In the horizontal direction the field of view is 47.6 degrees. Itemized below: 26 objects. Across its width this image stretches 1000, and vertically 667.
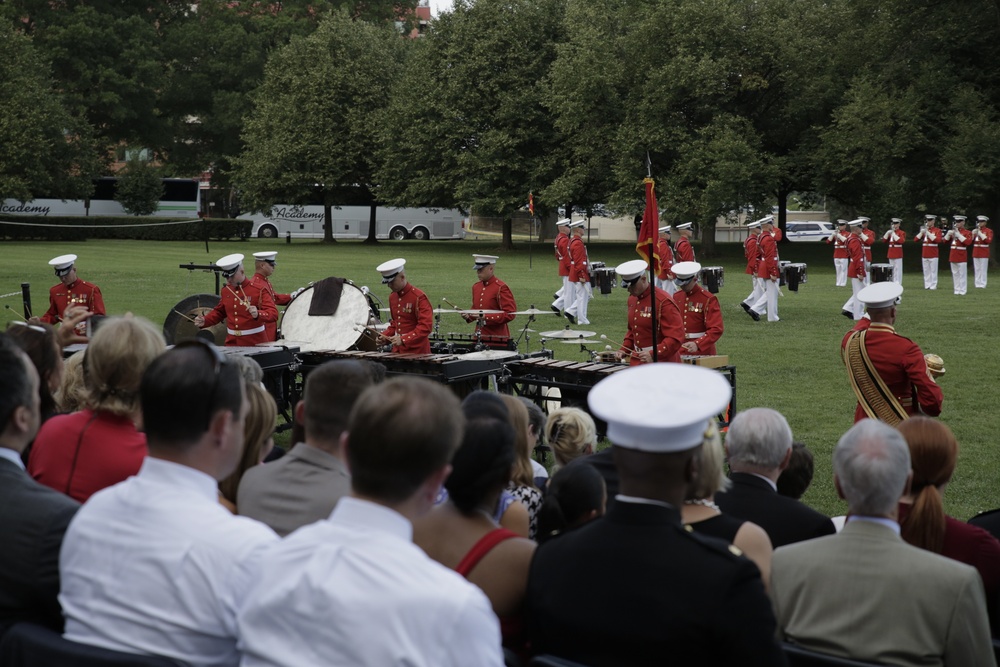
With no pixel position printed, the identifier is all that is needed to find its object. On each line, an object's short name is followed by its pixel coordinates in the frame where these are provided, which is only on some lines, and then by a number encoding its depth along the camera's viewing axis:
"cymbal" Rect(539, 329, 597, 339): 12.32
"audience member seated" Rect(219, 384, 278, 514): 4.46
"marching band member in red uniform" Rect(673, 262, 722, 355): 11.93
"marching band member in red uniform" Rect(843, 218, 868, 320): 25.41
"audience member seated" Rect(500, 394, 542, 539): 4.29
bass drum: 12.16
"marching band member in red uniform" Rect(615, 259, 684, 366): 10.90
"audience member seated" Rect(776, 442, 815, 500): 5.04
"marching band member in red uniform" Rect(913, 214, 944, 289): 30.12
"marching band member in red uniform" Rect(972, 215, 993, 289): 30.27
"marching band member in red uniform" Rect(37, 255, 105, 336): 13.27
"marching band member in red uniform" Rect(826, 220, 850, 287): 30.90
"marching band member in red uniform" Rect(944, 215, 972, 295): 28.73
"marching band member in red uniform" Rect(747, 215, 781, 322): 22.34
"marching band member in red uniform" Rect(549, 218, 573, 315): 23.52
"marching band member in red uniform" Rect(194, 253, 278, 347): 12.59
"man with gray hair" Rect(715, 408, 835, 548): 4.19
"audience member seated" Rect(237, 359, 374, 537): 3.87
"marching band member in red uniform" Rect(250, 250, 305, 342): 13.07
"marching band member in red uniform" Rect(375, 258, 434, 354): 11.96
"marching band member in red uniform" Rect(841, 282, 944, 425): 7.67
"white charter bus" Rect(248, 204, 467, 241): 61.53
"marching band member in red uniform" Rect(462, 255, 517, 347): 13.41
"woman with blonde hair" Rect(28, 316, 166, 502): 4.24
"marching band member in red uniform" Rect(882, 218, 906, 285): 31.42
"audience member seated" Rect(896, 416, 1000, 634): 3.91
